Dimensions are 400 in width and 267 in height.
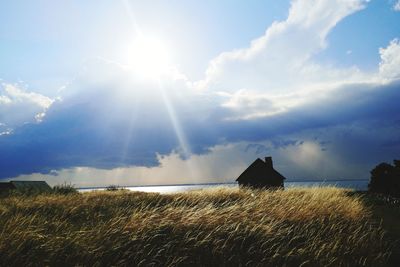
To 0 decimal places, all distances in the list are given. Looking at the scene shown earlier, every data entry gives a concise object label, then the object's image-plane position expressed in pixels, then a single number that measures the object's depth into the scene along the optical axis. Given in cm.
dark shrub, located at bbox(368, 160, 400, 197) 3259
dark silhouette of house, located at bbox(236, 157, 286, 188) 4600
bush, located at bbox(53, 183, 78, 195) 2698
